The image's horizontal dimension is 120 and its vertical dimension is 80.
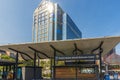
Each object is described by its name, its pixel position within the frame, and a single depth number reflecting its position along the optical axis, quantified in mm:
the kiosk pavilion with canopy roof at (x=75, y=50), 8009
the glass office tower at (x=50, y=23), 41595
